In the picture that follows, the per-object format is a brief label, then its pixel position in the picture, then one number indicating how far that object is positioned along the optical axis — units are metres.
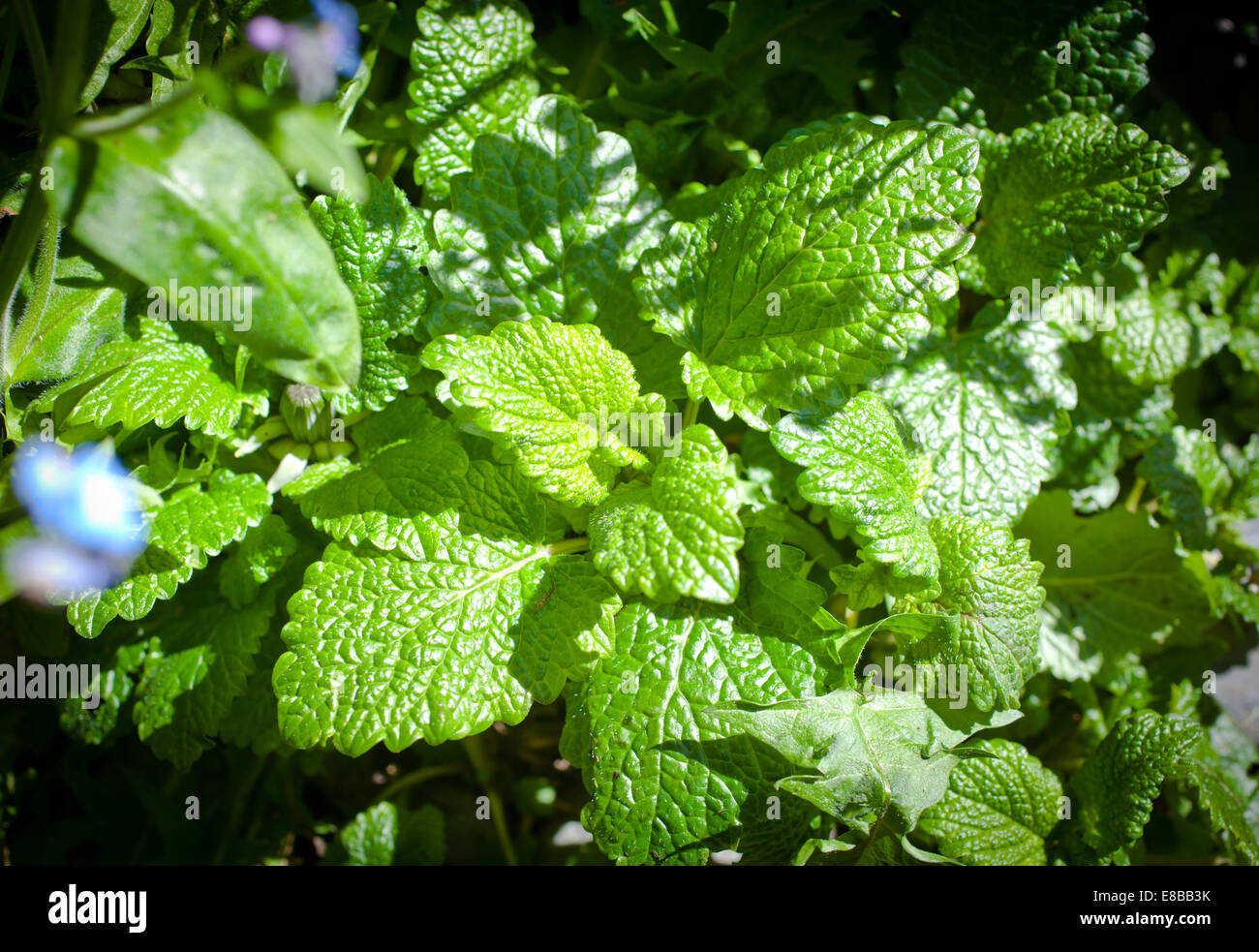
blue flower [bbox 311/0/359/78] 0.25
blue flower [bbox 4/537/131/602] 0.20
